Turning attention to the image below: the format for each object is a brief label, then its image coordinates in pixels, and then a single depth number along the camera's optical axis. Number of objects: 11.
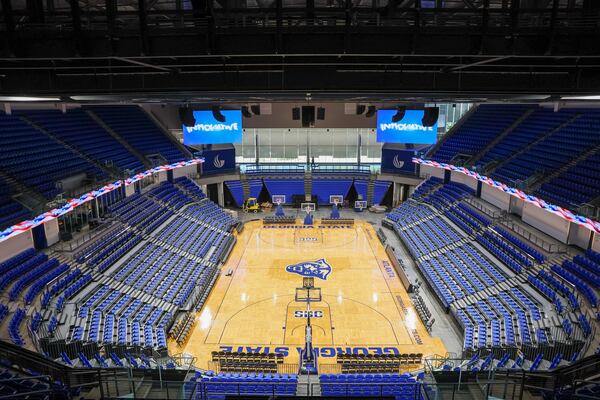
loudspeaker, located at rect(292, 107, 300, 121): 19.83
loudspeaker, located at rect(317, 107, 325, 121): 21.09
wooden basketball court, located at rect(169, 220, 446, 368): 17.20
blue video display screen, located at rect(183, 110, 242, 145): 33.59
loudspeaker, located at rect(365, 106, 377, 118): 24.42
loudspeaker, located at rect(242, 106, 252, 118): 21.34
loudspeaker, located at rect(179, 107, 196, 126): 15.31
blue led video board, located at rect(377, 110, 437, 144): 33.34
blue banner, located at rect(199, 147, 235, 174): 37.12
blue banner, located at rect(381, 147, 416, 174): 37.03
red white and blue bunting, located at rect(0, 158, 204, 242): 17.05
